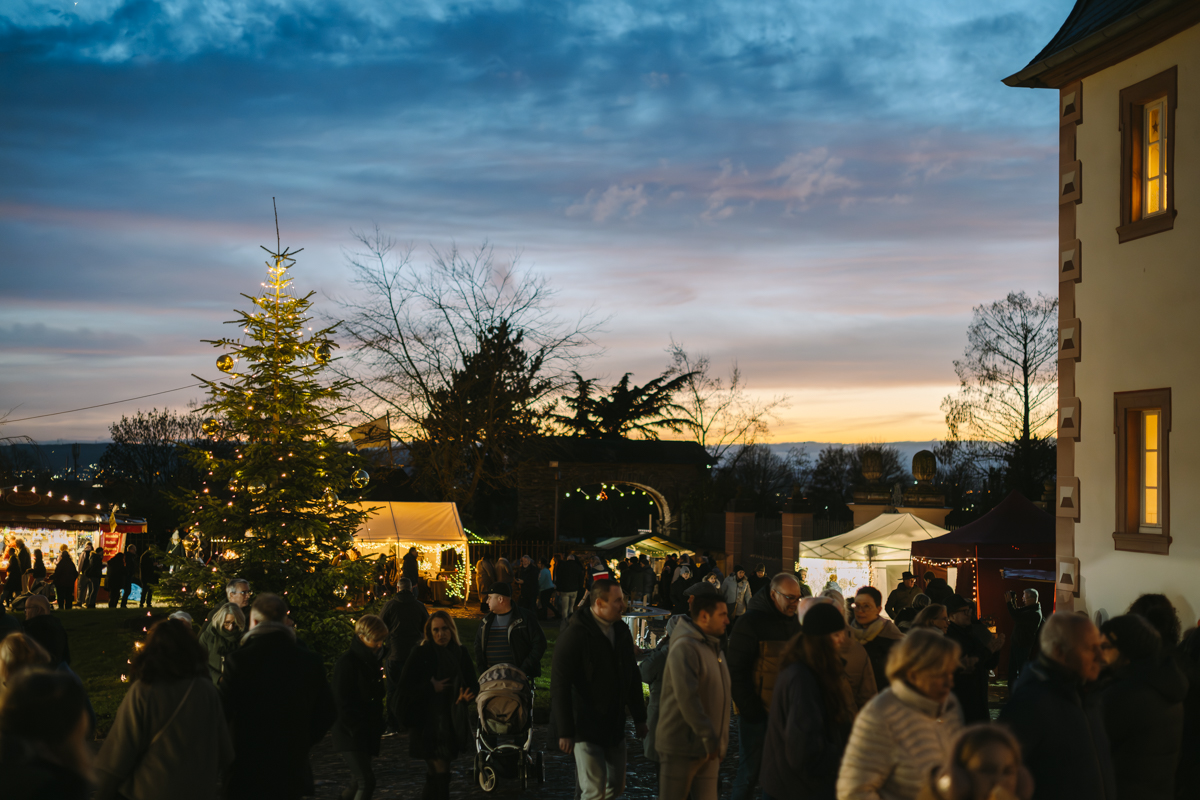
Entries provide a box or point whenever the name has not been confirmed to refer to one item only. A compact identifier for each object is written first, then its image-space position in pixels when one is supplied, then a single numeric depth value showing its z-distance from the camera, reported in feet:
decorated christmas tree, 43.19
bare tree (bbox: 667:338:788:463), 194.70
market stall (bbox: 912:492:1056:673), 54.80
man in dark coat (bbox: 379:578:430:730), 32.19
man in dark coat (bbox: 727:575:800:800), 21.62
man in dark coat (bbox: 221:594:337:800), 18.71
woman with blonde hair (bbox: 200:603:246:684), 26.12
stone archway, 144.77
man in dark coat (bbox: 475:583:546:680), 29.86
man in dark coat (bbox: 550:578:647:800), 21.98
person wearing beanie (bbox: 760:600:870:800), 15.80
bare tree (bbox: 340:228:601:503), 119.85
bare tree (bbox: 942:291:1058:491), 149.59
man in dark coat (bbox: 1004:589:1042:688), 37.01
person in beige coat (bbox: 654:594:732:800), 19.85
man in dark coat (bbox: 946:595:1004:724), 26.94
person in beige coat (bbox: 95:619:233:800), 15.61
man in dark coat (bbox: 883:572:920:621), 48.67
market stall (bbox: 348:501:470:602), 86.74
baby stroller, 27.96
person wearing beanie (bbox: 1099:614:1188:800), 16.48
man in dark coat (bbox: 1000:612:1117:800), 14.14
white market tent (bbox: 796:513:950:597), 64.18
